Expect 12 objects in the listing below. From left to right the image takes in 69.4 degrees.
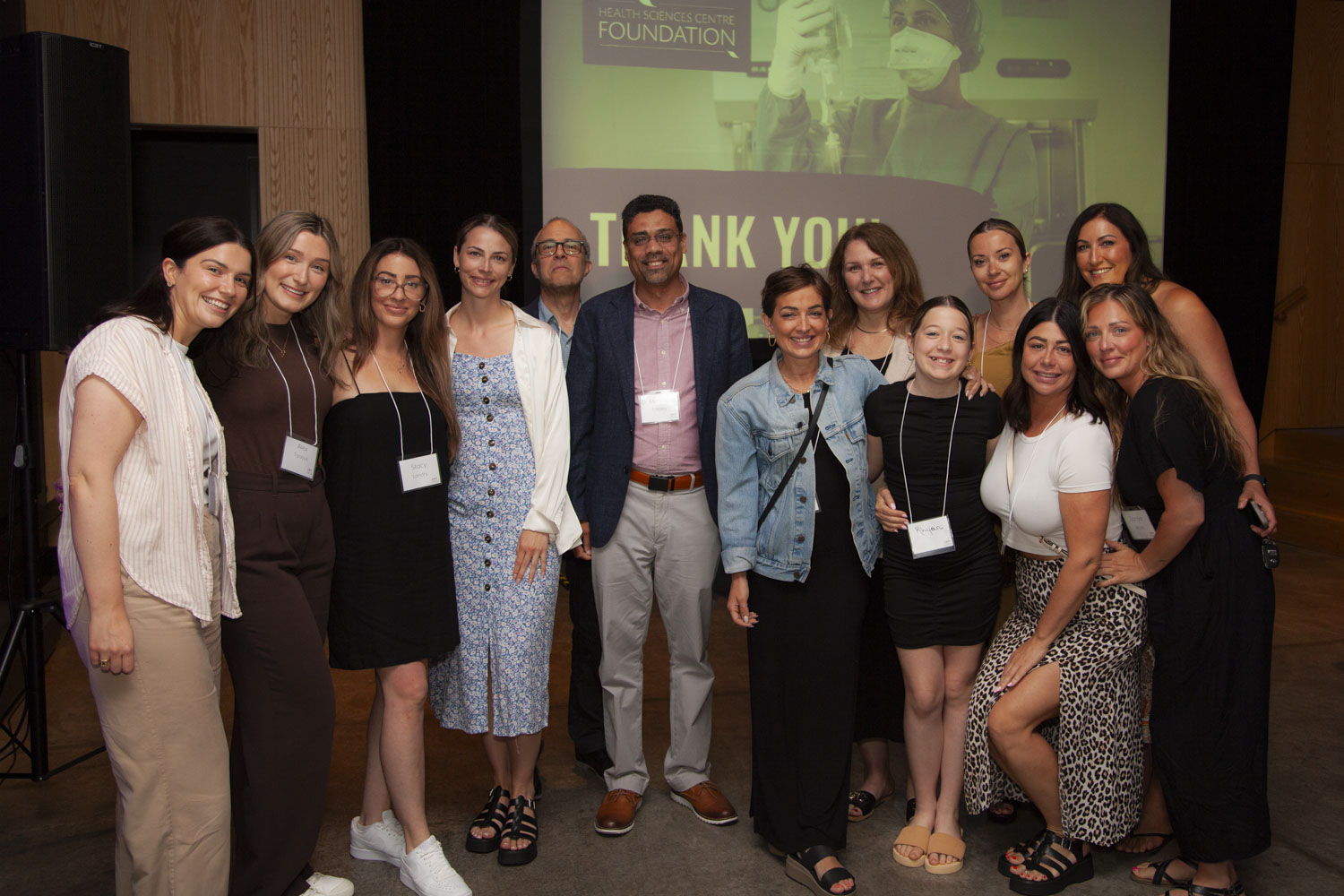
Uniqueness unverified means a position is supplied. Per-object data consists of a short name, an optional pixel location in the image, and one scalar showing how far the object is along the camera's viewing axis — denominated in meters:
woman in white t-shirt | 2.38
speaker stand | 2.81
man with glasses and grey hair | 3.23
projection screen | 5.19
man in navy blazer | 2.81
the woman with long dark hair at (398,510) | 2.39
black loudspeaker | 2.66
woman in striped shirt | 1.81
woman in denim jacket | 2.48
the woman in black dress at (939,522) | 2.45
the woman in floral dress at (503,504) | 2.58
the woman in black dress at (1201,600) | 2.28
